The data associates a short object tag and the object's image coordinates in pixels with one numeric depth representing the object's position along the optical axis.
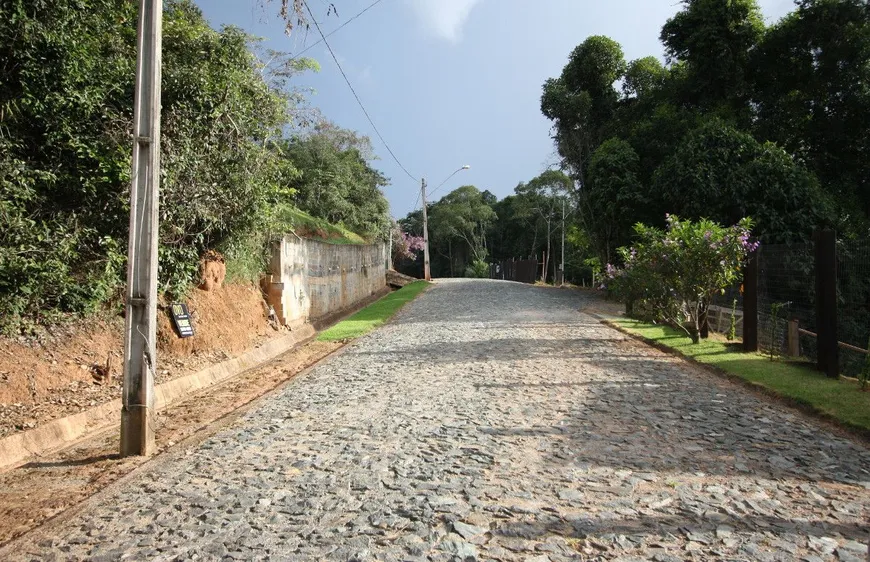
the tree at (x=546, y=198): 55.09
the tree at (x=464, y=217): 64.69
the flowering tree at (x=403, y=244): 49.97
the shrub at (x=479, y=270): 59.06
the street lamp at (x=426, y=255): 42.10
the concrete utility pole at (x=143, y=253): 5.18
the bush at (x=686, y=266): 10.98
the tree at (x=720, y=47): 21.88
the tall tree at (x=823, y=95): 20.00
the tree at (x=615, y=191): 23.00
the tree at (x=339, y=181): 26.23
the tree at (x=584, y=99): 27.95
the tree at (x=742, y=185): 18.44
